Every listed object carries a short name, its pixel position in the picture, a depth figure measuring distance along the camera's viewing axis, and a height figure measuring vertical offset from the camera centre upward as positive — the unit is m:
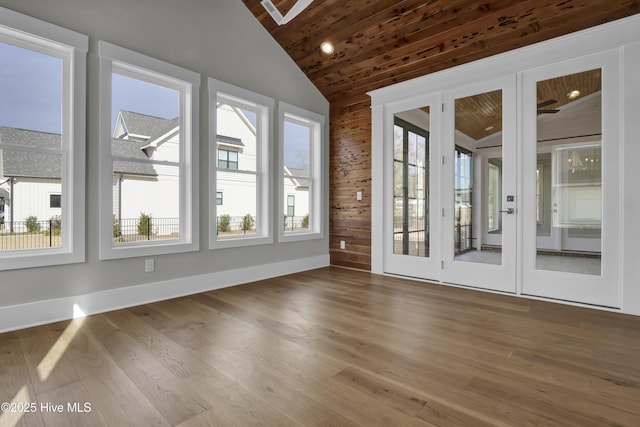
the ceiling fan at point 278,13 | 2.46 +1.60
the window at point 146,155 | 3.02 +0.58
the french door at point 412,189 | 4.24 +0.32
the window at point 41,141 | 2.65 +0.59
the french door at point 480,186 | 3.63 +0.32
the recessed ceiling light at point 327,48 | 4.35 +2.21
